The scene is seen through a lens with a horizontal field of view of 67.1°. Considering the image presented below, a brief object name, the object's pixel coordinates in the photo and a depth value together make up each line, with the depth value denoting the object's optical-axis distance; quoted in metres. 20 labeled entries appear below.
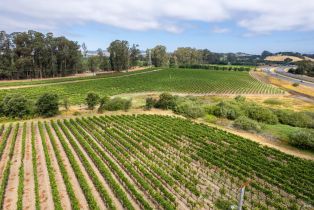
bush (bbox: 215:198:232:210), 16.09
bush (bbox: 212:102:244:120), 42.00
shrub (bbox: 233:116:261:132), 35.06
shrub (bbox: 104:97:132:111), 44.44
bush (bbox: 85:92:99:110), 44.47
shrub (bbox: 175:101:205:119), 42.69
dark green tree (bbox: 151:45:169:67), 145.12
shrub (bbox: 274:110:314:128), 38.56
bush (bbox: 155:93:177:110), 47.09
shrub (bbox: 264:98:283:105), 59.93
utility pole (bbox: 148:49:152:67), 146.84
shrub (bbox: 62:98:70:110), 43.29
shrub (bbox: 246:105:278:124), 39.94
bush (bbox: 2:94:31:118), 38.47
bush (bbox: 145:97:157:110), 46.21
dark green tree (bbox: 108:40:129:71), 119.19
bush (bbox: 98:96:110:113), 43.78
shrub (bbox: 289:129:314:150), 28.19
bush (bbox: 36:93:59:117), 39.25
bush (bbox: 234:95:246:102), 54.50
